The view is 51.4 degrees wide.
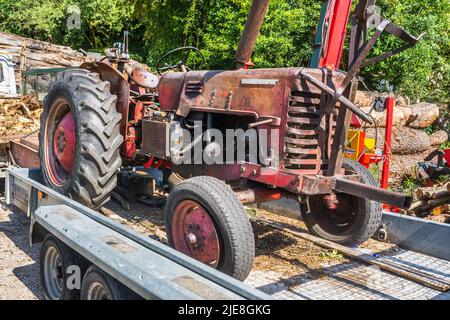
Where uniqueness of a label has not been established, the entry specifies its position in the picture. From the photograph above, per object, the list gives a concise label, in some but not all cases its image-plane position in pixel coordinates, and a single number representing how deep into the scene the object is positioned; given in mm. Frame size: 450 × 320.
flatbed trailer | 2516
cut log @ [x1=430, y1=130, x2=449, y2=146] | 11810
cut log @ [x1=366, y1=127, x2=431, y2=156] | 9852
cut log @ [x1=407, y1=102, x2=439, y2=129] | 10953
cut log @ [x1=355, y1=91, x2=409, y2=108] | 10570
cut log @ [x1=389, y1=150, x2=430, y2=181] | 9447
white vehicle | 12234
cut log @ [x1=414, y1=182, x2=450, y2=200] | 6508
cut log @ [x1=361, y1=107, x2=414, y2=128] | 9843
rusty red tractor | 3602
